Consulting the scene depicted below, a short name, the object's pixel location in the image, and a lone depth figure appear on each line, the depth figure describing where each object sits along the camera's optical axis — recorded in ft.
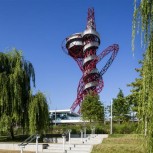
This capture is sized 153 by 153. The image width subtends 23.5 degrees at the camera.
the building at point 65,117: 259.84
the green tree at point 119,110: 157.38
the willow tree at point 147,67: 22.00
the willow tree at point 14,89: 80.89
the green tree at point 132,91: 90.86
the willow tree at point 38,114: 81.15
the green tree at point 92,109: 142.08
